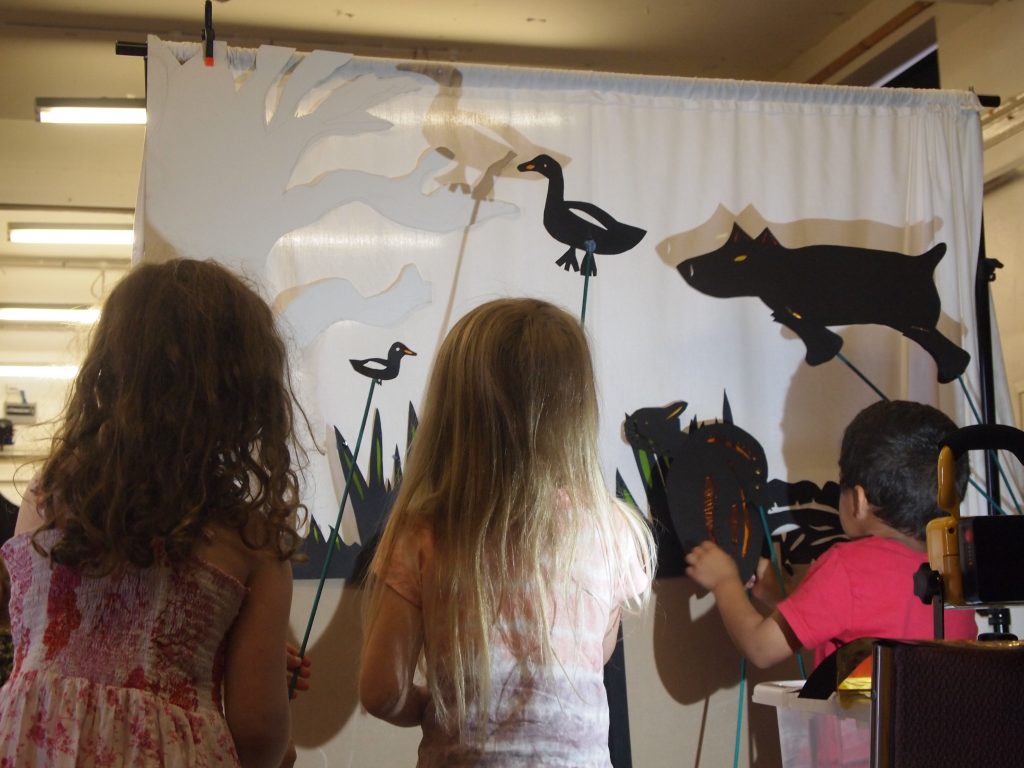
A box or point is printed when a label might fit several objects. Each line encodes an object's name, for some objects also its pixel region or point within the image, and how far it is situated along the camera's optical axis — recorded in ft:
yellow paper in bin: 4.72
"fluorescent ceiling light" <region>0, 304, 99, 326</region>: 22.71
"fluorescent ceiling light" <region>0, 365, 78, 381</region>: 25.03
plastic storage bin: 4.95
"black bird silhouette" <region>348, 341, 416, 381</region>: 7.38
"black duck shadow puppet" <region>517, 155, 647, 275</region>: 7.80
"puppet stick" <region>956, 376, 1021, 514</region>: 8.10
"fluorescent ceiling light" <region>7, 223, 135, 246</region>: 16.98
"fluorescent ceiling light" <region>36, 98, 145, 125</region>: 12.42
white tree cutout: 7.09
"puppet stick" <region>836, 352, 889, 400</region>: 8.12
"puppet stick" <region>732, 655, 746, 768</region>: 7.59
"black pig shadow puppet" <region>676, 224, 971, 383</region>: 8.05
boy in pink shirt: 6.23
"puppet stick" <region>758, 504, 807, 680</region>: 7.71
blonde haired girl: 4.55
